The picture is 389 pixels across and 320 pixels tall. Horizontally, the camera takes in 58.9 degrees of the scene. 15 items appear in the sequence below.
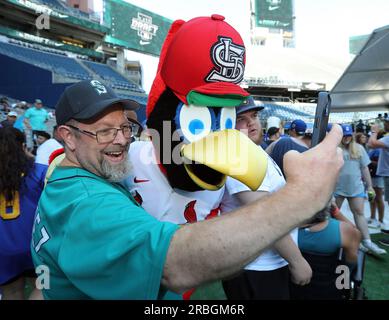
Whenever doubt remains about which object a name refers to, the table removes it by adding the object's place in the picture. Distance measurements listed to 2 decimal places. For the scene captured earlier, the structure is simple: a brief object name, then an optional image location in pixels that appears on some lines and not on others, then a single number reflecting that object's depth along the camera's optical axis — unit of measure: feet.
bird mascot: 3.21
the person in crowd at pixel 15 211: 7.22
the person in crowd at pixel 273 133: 18.25
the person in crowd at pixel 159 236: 2.33
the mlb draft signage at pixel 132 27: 99.04
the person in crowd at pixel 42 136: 17.99
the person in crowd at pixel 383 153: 16.06
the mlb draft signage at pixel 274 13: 164.76
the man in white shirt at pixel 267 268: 4.91
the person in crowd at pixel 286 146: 9.02
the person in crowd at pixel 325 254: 7.29
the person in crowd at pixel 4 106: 45.10
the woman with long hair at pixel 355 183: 13.99
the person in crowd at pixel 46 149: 12.66
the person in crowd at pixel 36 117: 28.50
